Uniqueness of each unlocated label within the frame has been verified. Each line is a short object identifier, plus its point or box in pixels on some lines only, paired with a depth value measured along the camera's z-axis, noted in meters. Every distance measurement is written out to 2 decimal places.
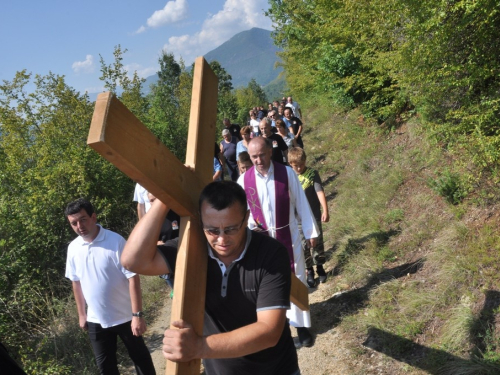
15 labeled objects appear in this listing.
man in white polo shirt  3.72
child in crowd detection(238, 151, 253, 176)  6.43
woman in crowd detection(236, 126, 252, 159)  8.54
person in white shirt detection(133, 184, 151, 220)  5.61
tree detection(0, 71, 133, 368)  6.70
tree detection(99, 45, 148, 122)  16.73
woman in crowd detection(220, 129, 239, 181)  10.26
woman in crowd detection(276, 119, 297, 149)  9.30
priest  4.42
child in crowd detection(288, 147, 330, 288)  5.69
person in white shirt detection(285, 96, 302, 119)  16.87
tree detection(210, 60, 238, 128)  28.12
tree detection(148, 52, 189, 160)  16.30
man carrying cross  1.65
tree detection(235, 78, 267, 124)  55.78
